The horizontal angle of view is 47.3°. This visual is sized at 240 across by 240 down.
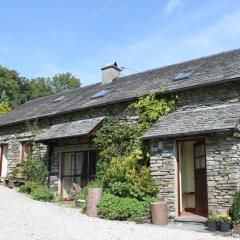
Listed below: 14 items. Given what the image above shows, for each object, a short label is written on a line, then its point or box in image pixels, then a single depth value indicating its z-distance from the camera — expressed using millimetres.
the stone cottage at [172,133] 7555
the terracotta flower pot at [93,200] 8211
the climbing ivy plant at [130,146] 8513
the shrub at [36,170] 11890
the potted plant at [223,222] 6572
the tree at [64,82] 39225
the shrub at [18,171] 12885
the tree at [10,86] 32008
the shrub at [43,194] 10350
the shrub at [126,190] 8147
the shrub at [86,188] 9509
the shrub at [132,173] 8263
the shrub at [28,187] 11402
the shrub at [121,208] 7735
